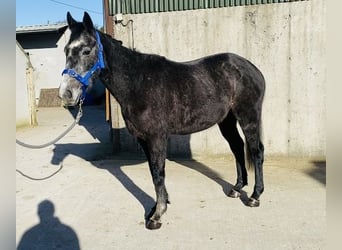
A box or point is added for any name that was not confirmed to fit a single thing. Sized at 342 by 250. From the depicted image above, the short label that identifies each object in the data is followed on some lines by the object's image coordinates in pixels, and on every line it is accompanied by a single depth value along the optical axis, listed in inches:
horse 118.9
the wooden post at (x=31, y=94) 381.4
